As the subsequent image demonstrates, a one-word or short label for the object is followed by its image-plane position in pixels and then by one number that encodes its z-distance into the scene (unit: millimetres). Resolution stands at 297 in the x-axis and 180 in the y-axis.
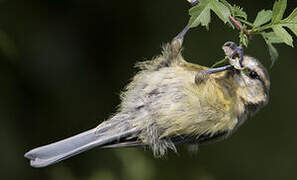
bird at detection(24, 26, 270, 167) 5613
